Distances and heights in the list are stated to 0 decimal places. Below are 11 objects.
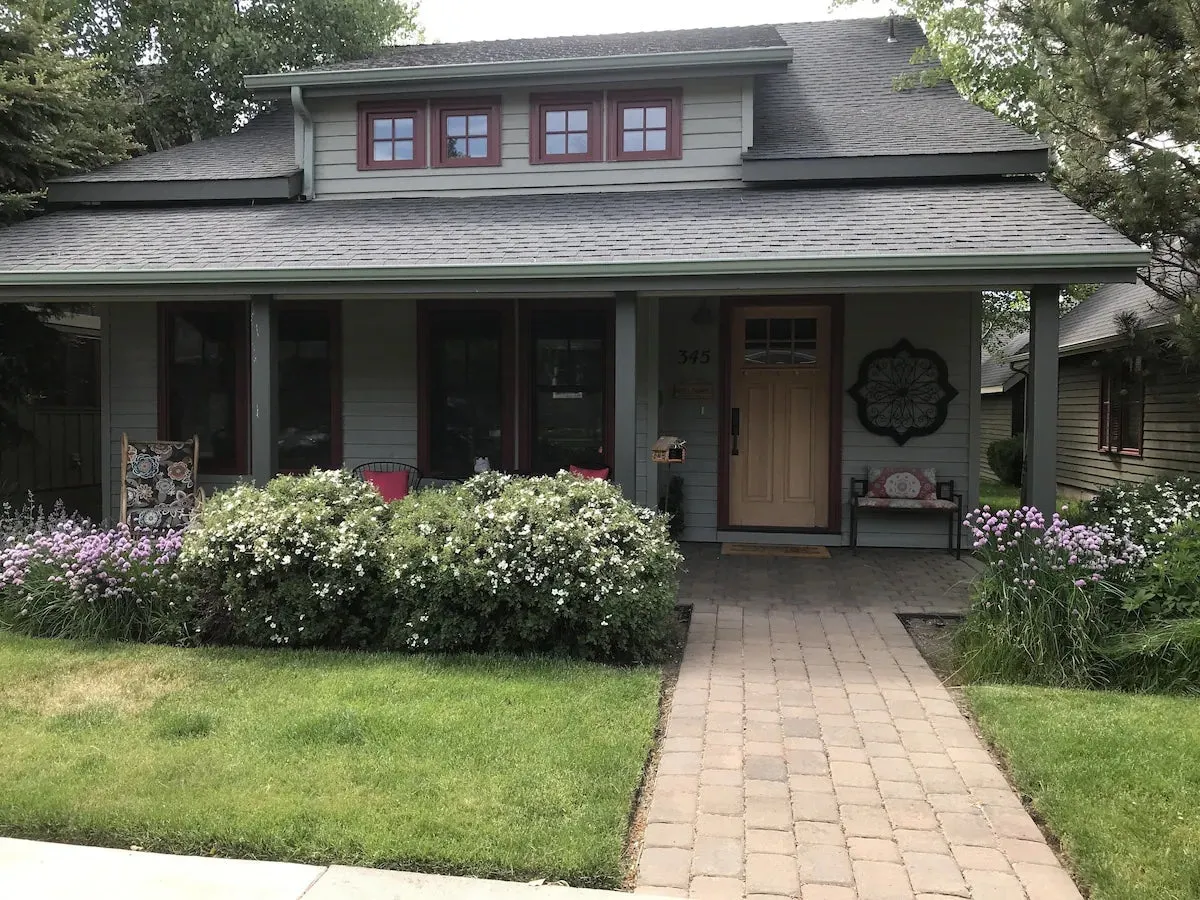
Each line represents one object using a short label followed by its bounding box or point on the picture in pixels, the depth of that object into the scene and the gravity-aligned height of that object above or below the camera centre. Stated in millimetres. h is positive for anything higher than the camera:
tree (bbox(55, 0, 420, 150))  13086 +6170
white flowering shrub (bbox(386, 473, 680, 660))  4684 -839
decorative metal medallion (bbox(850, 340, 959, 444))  8102 +424
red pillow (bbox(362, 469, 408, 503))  7961 -464
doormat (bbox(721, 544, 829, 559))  7828 -1091
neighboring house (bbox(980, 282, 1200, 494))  8258 +501
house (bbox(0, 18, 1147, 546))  7590 +1342
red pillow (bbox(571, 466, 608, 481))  7294 -333
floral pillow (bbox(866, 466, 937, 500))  8070 -462
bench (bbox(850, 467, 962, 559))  7934 -551
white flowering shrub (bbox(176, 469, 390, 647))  4871 -850
